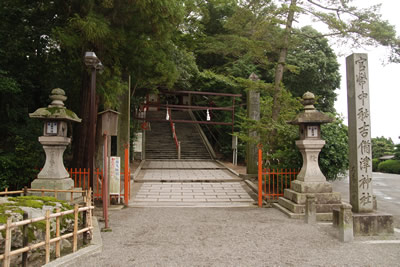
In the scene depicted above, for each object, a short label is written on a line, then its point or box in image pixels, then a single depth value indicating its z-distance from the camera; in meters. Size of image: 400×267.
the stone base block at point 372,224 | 5.22
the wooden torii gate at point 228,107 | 16.33
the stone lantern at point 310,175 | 6.64
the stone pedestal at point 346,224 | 4.90
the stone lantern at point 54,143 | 6.60
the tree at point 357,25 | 7.91
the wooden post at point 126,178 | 7.65
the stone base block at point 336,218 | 5.33
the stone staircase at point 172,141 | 19.27
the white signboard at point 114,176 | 7.66
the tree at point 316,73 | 17.61
